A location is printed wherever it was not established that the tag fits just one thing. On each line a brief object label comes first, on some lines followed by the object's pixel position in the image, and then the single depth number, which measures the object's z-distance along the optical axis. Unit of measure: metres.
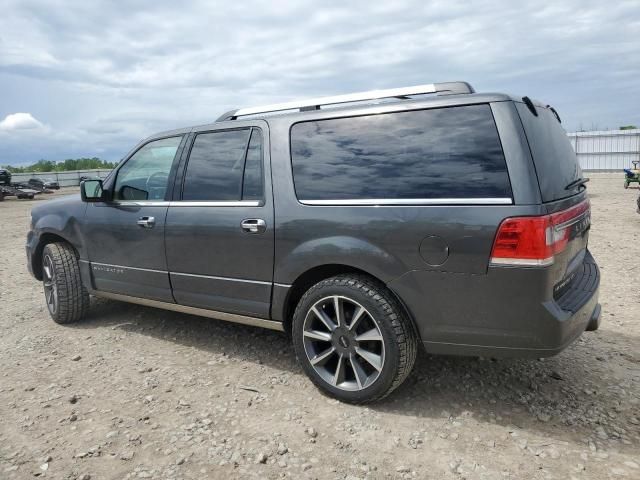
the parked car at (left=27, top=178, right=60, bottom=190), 28.47
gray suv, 2.57
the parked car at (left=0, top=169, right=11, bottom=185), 25.78
